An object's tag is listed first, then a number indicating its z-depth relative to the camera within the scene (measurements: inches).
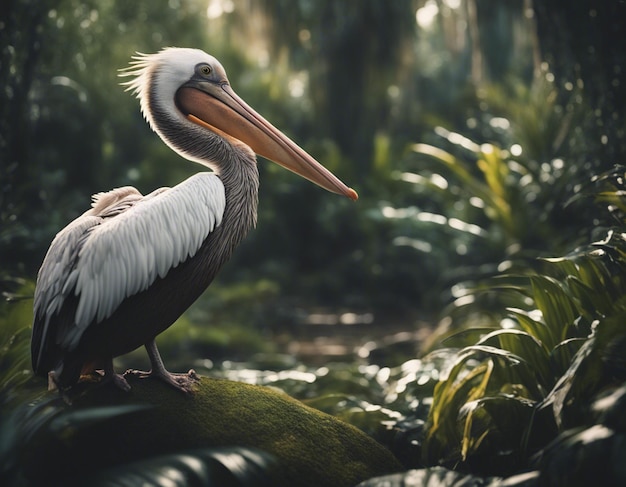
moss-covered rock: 100.3
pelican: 103.7
